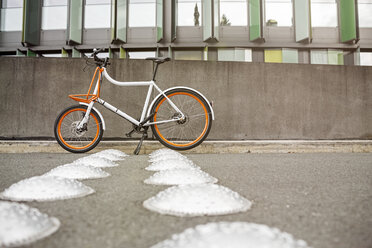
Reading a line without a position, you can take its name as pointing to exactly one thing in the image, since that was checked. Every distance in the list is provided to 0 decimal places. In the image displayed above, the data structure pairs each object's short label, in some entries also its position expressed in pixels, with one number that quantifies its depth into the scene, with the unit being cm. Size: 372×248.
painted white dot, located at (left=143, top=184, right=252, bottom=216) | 101
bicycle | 367
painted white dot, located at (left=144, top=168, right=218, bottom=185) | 166
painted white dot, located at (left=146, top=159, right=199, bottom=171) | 231
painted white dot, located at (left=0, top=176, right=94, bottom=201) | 124
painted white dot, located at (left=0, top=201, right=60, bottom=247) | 73
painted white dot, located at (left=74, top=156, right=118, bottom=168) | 253
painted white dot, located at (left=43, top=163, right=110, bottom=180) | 186
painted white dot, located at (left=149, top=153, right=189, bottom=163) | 291
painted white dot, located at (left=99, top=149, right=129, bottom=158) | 362
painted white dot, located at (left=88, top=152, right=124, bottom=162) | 313
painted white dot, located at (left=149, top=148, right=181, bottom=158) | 341
